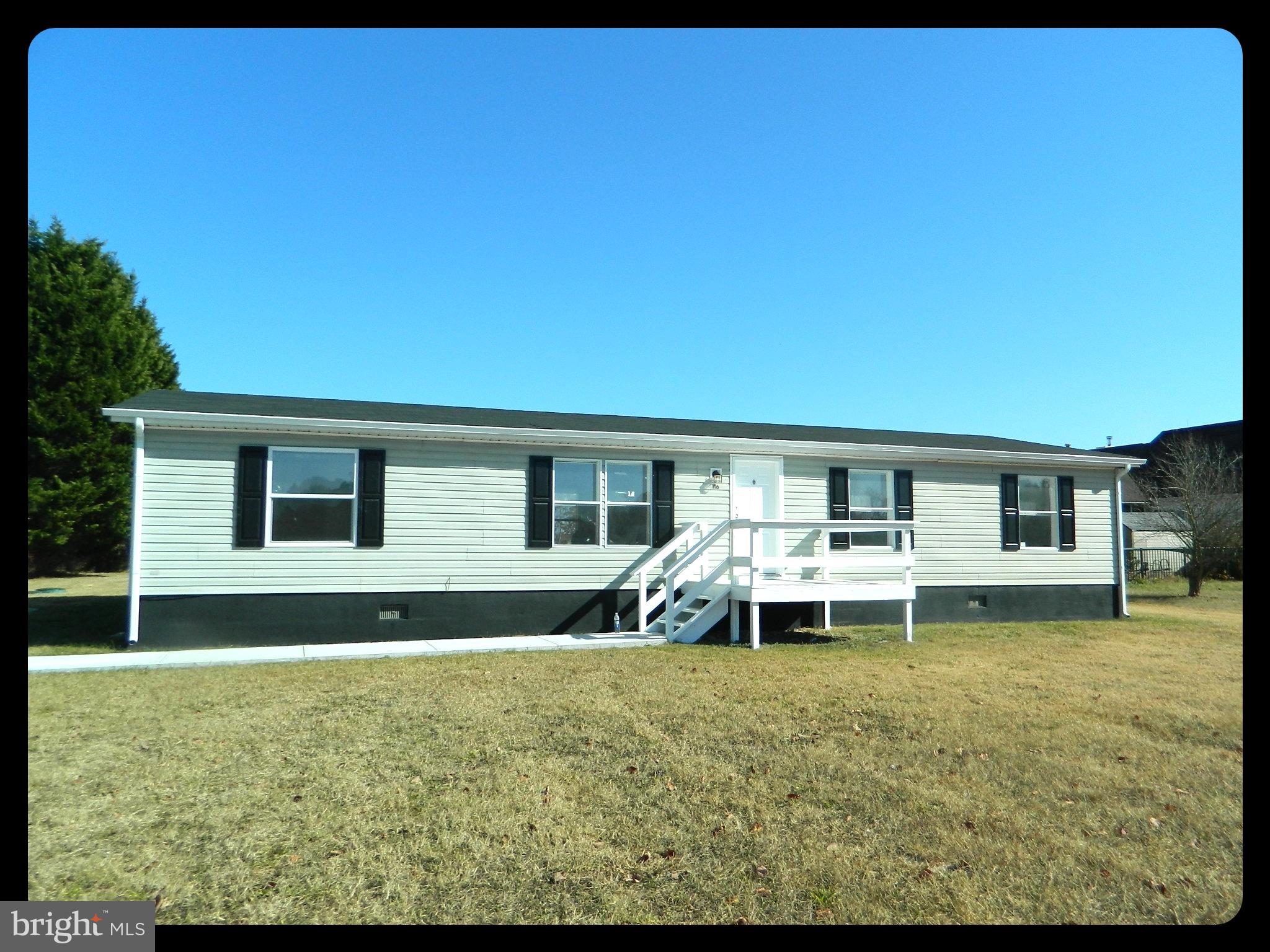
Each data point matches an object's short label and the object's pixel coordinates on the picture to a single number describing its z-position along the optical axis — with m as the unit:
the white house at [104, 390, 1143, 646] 10.22
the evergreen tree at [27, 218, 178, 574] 21.52
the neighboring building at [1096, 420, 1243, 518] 28.11
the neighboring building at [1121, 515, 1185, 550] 24.30
